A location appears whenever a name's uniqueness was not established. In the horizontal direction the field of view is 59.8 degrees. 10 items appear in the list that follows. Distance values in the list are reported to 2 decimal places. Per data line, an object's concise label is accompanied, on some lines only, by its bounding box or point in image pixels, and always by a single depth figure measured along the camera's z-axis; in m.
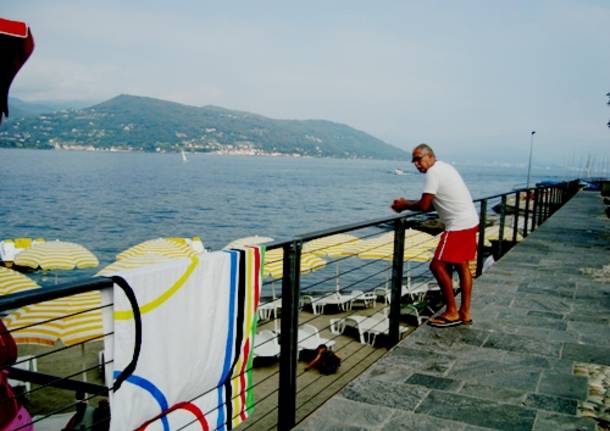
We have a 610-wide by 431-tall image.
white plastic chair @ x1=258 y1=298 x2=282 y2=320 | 15.29
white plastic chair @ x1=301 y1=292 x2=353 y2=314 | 15.07
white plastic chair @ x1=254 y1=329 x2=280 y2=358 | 10.74
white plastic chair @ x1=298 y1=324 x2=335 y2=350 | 11.14
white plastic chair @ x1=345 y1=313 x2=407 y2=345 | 12.11
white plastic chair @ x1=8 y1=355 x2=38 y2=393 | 8.36
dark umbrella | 1.92
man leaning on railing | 4.98
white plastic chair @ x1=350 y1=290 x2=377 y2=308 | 16.34
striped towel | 2.17
